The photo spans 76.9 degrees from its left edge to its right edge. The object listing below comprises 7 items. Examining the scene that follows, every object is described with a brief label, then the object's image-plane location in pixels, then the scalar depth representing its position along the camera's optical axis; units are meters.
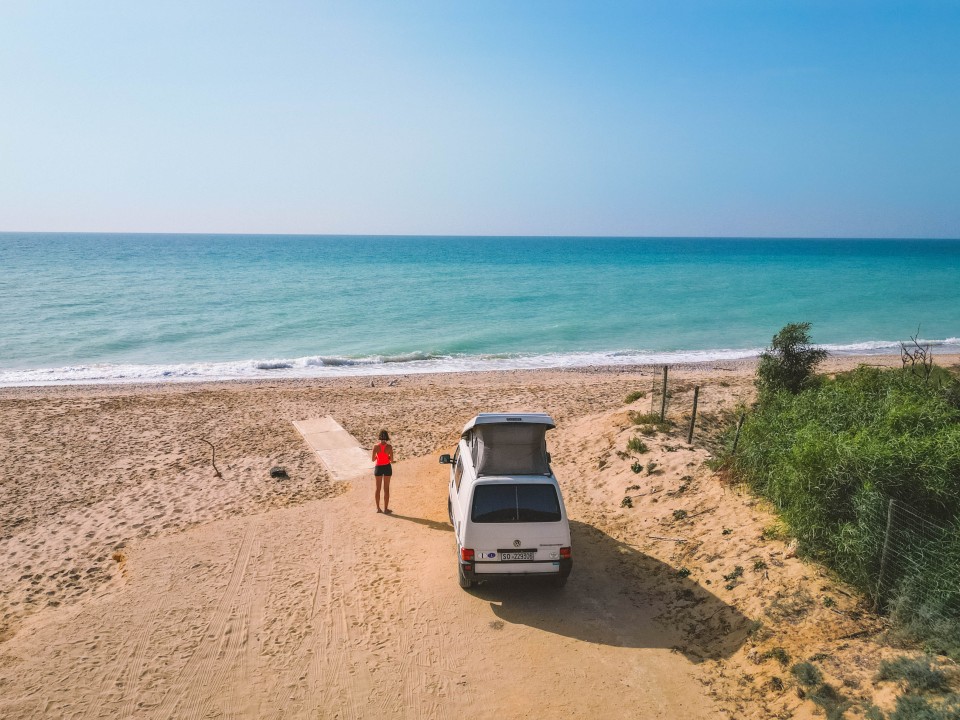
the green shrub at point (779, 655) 6.72
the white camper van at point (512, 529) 8.37
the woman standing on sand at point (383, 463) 11.82
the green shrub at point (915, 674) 5.54
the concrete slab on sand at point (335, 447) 14.78
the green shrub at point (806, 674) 6.26
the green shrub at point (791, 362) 14.19
